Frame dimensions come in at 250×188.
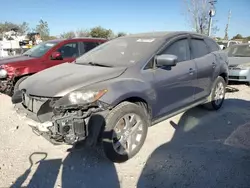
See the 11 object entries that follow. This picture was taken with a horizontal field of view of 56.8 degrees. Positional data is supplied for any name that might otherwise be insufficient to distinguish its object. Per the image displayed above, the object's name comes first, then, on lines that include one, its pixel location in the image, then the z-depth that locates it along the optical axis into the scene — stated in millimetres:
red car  5516
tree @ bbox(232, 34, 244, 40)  50884
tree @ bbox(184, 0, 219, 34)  21062
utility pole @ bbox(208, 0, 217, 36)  15664
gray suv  2736
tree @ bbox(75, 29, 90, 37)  34691
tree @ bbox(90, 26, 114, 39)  32972
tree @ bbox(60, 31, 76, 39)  33625
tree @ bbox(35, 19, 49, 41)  34219
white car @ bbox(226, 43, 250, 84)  7570
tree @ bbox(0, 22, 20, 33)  35094
